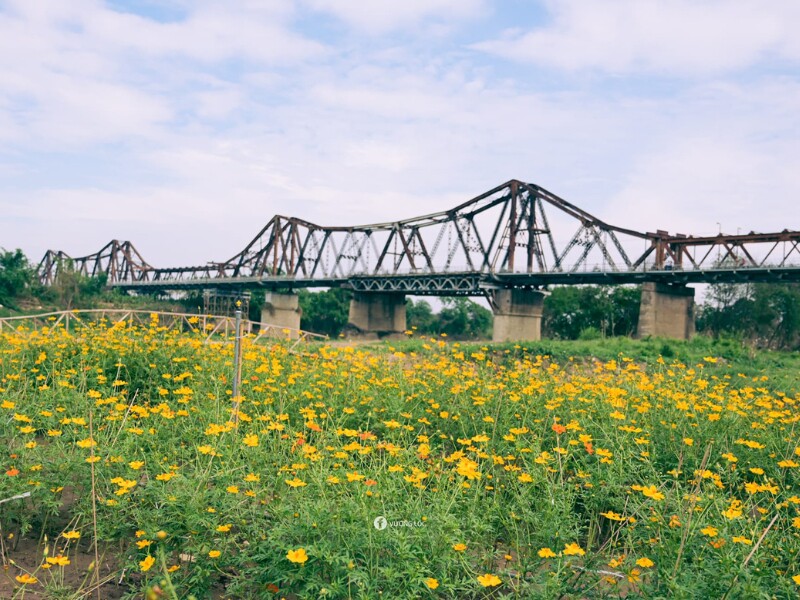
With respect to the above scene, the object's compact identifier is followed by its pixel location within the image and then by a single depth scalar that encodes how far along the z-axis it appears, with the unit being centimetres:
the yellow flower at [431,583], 357
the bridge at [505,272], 4734
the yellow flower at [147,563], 383
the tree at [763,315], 6216
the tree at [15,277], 5991
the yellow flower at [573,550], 372
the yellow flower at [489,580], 344
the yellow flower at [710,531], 380
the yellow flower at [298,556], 347
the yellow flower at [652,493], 420
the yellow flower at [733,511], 411
